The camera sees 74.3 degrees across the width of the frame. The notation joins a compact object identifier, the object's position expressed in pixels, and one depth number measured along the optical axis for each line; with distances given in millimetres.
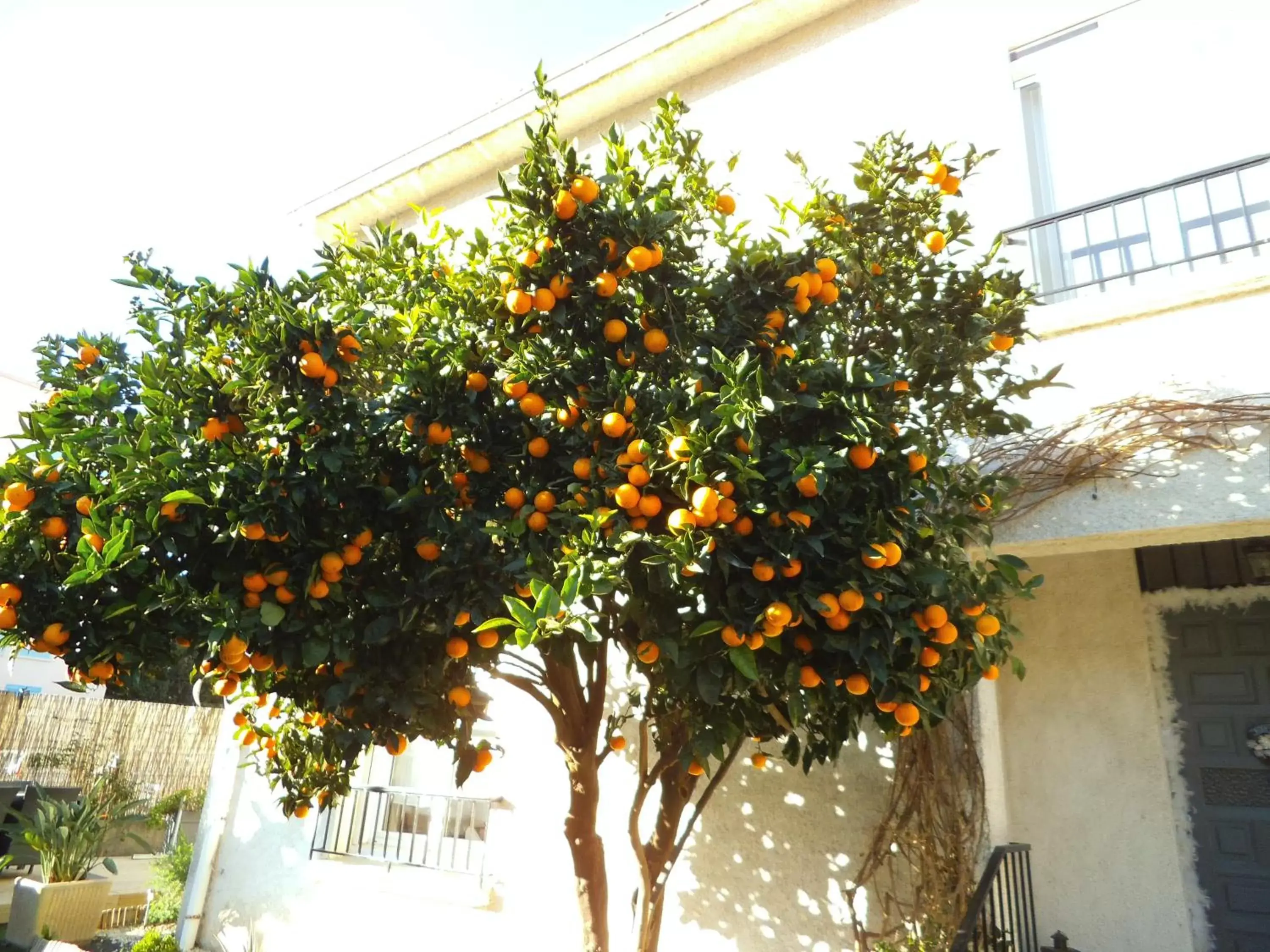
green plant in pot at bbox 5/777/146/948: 6488
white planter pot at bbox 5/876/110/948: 6453
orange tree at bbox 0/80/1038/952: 2502
